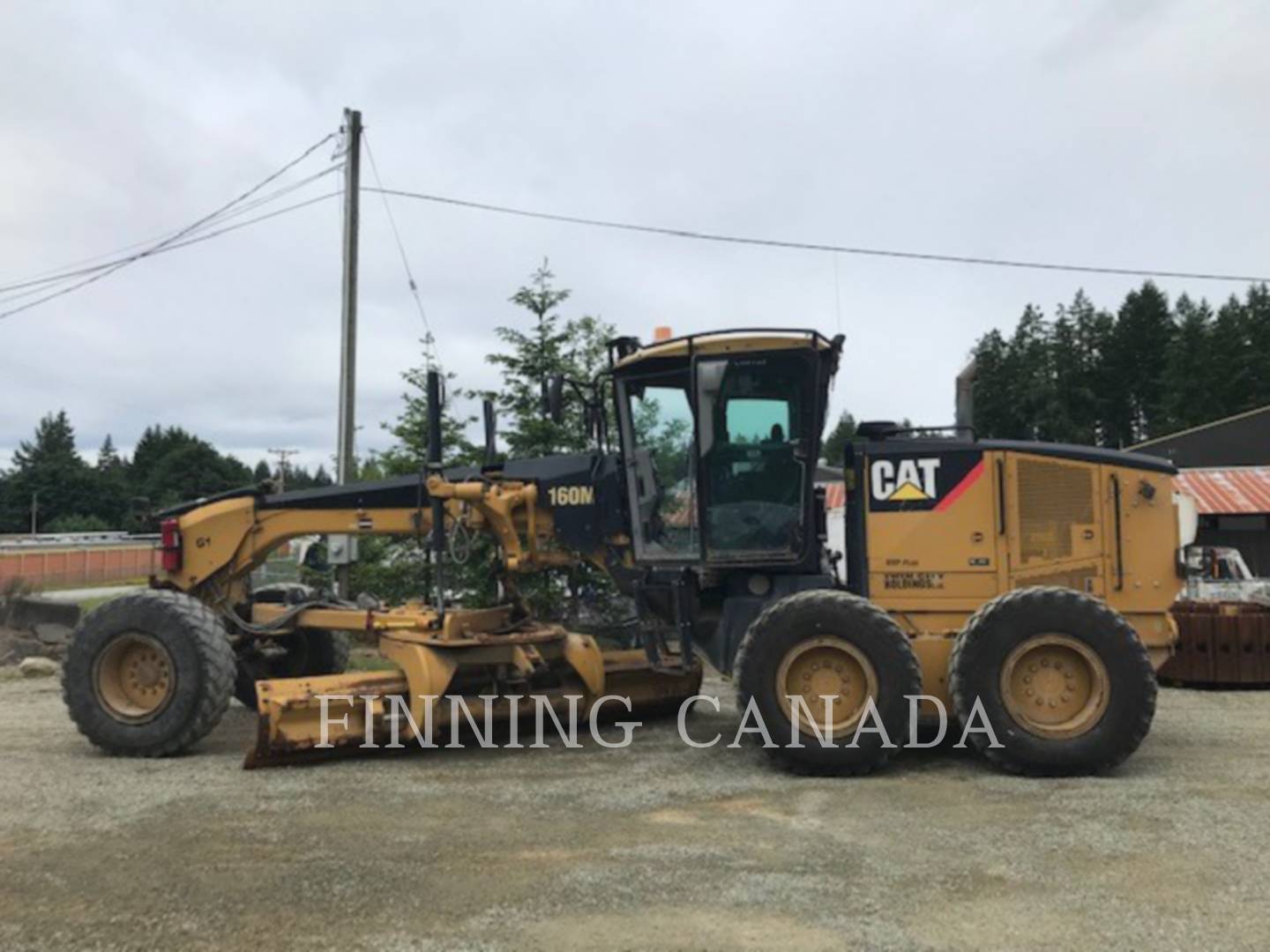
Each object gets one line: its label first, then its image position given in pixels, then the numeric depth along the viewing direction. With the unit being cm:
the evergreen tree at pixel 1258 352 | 6234
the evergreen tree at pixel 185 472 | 9100
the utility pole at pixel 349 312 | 1283
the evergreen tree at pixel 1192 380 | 6334
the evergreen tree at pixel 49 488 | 9400
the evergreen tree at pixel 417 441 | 1349
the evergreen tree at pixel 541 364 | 1298
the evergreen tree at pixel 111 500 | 9444
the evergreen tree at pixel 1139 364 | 6919
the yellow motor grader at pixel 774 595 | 682
